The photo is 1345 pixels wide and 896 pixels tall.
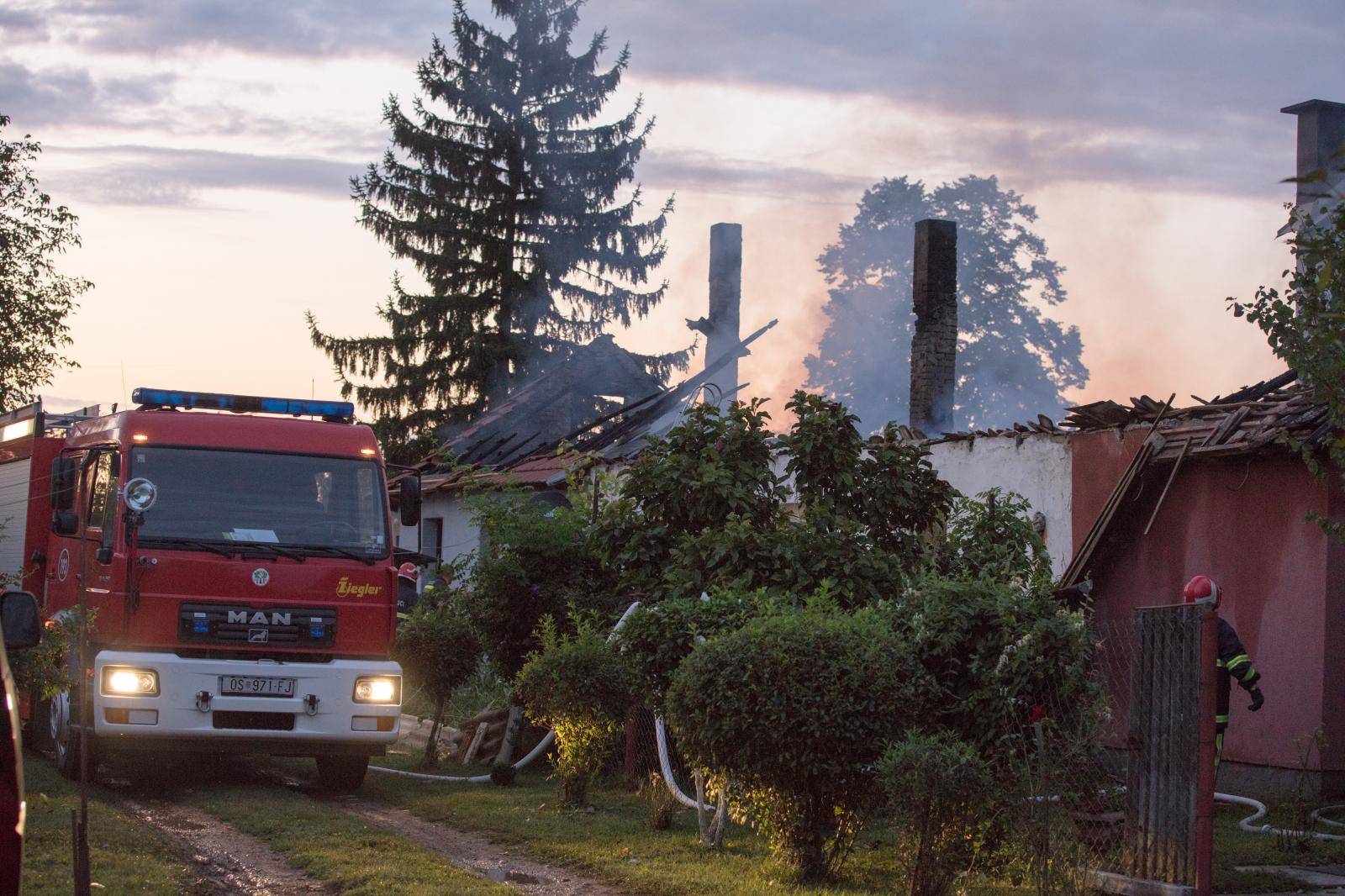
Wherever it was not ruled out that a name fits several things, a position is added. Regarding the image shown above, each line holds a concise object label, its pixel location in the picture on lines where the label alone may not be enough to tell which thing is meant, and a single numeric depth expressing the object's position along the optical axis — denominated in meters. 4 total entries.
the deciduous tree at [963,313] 42.28
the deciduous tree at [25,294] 31.42
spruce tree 38.38
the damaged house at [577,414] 24.30
